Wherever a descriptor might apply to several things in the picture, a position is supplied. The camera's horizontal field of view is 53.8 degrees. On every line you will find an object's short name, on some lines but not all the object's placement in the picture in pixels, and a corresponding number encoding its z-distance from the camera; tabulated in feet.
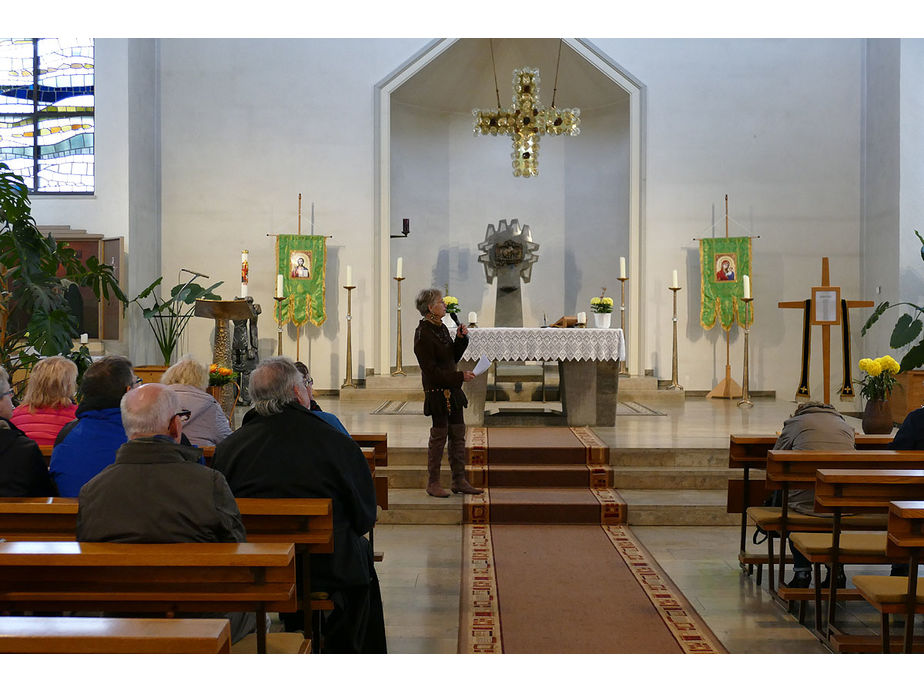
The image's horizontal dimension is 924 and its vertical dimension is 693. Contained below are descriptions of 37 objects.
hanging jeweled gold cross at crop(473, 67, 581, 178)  32.81
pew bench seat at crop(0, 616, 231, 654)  6.10
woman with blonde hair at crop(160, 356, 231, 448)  14.96
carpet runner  12.67
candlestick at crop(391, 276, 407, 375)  38.91
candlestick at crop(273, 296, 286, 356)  39.41
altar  26.86
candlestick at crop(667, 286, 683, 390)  37.62
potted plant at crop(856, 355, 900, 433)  21.34
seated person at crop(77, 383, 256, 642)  8.70
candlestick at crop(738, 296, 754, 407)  35.47
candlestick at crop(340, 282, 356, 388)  37.68
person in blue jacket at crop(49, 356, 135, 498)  11.45
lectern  32.53
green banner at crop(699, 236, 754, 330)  38.93
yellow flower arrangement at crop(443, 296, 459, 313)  28.86
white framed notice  33.30
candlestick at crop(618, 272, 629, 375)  38.35
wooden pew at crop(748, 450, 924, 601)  13.70
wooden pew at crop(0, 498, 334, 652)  9.99
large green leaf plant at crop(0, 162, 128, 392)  20.16
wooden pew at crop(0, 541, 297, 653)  7.98
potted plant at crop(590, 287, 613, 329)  28.96
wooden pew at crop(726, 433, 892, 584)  16.24
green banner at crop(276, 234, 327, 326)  39.27
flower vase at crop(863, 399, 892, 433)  22.15
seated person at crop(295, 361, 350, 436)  12.78
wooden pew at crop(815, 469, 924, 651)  12.05
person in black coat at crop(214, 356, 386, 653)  10.84
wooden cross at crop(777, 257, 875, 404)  33.24
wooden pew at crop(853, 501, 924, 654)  9.95
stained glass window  37.42
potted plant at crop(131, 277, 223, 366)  36.47
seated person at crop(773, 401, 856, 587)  14.90
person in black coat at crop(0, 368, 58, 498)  10.89
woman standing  19.81
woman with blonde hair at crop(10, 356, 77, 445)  13.80
